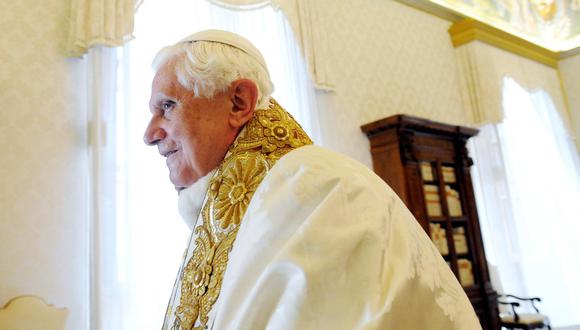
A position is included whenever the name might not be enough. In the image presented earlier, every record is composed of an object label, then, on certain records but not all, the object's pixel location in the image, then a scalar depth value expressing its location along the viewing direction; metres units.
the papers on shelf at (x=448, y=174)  5.74
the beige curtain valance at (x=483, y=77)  6.99
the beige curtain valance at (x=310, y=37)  4.90
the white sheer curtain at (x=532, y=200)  6.79
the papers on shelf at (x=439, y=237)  5.34
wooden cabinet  5.22
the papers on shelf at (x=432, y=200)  5.39
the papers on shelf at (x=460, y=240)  5.65
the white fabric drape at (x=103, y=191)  3.29
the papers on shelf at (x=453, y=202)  5.70
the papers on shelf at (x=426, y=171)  5.45
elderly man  0.89
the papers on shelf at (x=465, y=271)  5.53
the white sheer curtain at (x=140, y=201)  3.42
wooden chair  5.64
